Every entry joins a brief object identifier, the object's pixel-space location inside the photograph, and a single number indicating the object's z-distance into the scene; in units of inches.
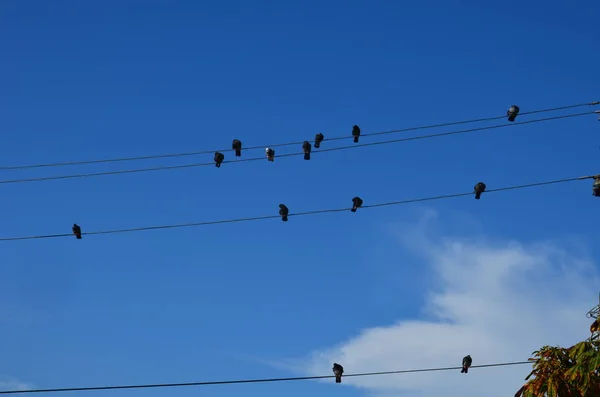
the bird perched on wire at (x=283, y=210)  976.9
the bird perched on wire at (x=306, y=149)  960.9
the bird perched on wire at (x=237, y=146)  951.8
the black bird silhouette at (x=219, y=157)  952.3
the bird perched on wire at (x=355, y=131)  999.6
